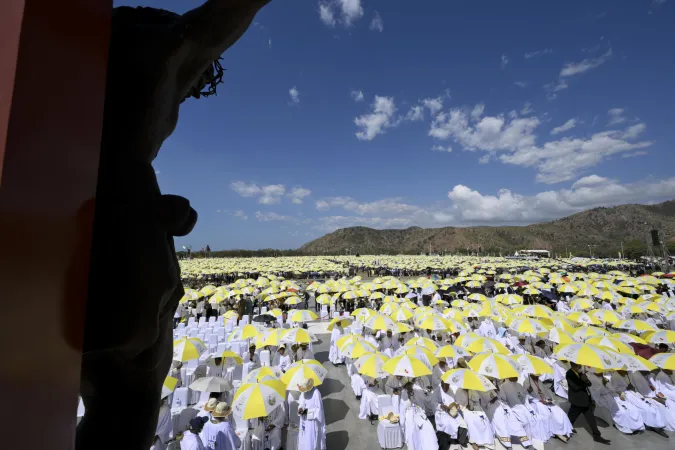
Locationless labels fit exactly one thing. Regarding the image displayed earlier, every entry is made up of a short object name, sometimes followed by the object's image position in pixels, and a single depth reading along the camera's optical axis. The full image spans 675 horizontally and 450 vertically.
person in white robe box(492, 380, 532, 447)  6.46
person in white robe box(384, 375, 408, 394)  7.33
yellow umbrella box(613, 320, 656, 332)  10.29
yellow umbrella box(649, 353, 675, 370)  7.17
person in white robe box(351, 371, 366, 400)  8.97
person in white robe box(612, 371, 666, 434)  7.04
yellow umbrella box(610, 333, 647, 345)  8.55
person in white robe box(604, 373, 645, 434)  7.06
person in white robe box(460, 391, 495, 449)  6.16
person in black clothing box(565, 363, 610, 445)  6.92
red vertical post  0.71
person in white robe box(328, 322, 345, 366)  11.73
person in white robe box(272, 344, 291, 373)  8.76
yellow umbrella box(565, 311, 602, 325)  11.15
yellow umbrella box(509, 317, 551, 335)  9.34
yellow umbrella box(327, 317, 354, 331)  11.95
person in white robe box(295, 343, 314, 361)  9.40
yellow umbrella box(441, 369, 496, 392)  6.17
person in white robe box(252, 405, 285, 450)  6.14
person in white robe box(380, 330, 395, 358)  10.43
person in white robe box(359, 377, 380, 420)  7.63
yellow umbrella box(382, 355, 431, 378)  6.57
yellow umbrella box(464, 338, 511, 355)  7.82
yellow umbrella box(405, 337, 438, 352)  8.37
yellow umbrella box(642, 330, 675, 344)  8.61
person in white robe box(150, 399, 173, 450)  5.35
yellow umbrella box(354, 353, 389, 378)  7.02
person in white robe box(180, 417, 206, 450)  4.84
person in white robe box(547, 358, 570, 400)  8.84
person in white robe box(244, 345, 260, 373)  9.51
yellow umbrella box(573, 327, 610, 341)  8.74
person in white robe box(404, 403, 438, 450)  6.04
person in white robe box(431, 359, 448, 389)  8.16
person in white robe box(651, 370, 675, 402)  7.45
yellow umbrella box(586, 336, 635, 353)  7.43
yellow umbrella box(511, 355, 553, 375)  6.95
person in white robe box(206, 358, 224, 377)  8.14
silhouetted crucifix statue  1.17
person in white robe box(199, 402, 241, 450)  5.13
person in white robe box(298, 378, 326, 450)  6.14
